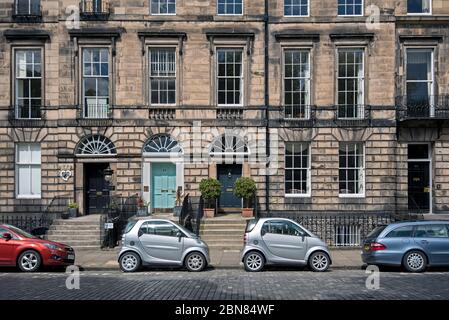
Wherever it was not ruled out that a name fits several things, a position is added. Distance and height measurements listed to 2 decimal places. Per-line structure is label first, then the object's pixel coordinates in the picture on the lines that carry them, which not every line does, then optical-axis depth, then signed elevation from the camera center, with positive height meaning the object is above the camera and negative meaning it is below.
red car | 16.83 -2.69
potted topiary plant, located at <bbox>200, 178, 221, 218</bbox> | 23.97 -1.09
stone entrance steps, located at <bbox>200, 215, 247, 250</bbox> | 22.34 -2.79
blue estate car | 16.89 -2.52
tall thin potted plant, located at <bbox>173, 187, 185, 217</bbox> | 23.41 -1.62
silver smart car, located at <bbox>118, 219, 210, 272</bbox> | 16.84 -2.63
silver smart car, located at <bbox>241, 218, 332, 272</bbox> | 16.84 -2.55
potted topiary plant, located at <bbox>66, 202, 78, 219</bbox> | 24.52 -1.99
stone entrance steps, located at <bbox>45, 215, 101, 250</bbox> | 22.31 -2.80
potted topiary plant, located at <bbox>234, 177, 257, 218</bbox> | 23.98 -1.05
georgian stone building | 25.25 +3.09
